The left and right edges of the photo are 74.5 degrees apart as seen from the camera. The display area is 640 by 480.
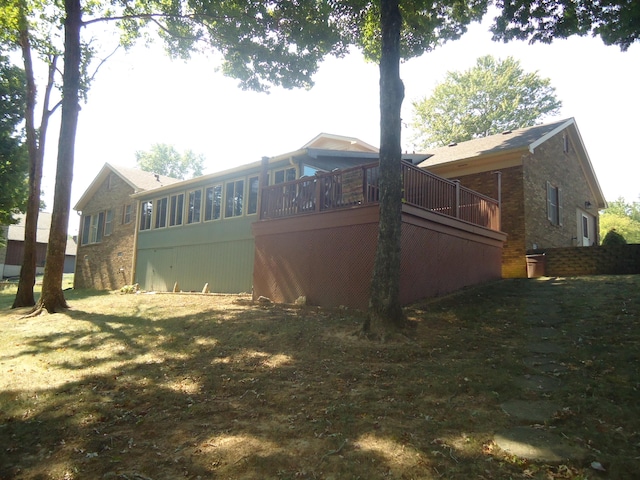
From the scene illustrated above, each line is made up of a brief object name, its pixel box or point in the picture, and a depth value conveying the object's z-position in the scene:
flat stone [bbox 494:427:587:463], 3.24
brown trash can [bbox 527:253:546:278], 13.17
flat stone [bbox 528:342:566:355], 5.87
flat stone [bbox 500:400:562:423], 3.95
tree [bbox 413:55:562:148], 34.31
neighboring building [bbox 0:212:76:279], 37.19
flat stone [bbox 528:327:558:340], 6.61
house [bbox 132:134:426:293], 13.30
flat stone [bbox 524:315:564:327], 7.29
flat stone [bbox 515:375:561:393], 4.62
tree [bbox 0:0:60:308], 12.45
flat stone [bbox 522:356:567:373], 5.18
